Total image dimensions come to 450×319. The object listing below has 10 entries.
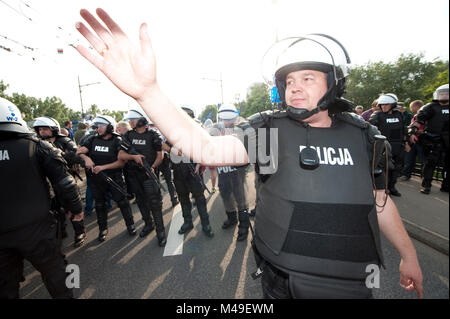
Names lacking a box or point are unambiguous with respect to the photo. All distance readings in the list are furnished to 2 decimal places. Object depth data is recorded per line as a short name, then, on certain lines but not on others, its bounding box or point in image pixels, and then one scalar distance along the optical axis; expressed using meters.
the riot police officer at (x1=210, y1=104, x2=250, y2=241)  3.71
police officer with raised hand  0.90
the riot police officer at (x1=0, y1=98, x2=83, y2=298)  1.62
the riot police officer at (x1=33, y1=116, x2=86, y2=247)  3.52
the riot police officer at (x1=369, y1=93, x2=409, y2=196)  4.55
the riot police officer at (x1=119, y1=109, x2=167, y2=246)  3.40
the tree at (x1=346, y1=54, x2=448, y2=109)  20.48
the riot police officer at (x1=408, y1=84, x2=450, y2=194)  3.93
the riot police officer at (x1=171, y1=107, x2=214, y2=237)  3.47
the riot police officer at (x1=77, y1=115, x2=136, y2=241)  3.59
